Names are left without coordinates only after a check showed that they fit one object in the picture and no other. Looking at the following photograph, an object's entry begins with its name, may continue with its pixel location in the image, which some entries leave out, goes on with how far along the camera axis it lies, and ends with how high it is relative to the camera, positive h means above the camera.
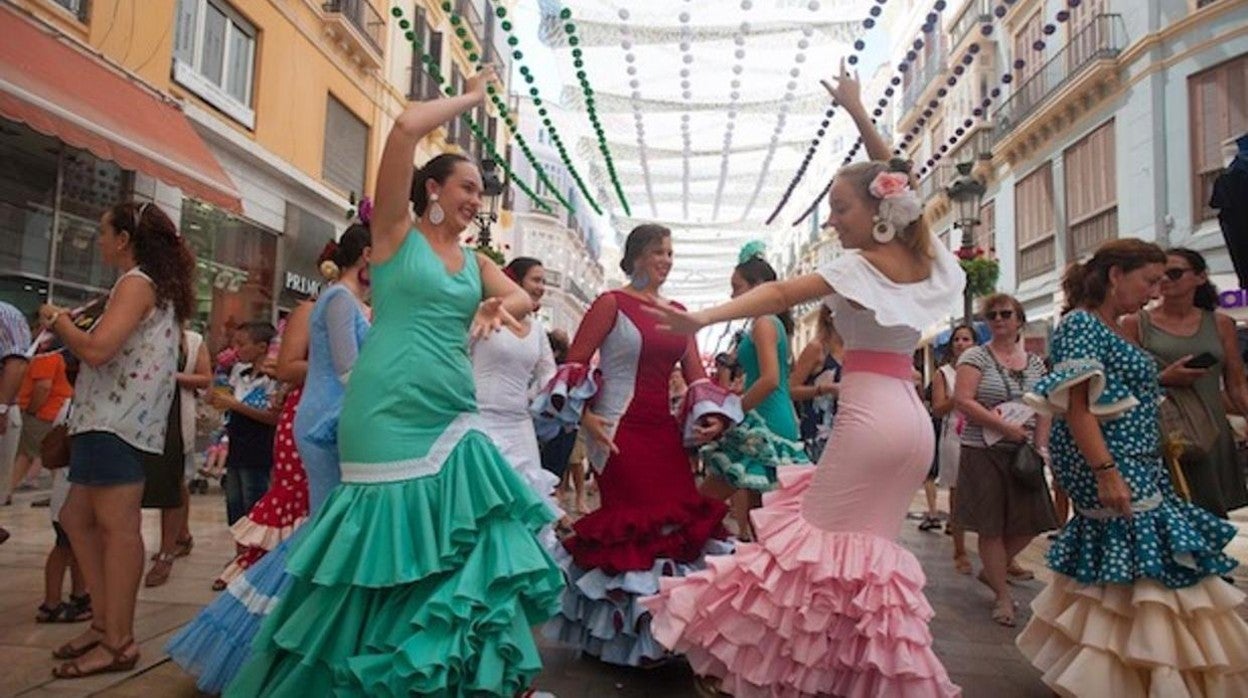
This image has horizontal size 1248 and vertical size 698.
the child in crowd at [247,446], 5.18 -0.38
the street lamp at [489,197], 11.28 +2.75
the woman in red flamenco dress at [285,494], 3.67 -0.48
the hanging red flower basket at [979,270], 11.43 +1.93
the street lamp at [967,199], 10.80 +2.63
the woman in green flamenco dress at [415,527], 2.37 -0.40
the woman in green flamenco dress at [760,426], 4.24 -0.13
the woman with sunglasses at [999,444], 5.15 -0.22
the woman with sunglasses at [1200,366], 3.93 +0.23
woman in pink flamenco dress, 2.65 -0.41
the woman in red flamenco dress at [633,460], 3.62 -0.28
